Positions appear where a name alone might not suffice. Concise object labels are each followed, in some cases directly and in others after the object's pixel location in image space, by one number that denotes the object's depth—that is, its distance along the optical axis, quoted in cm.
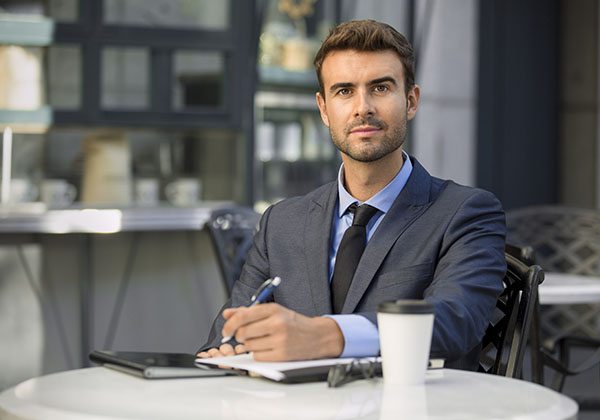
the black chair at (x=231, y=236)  428
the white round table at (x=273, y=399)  167
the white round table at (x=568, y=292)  418
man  238
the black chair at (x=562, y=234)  539
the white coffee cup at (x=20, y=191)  566
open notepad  189
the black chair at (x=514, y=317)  237
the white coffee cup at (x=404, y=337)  187
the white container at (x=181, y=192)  609
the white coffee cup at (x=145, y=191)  600
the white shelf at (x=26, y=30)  565
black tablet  197
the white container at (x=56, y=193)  572
